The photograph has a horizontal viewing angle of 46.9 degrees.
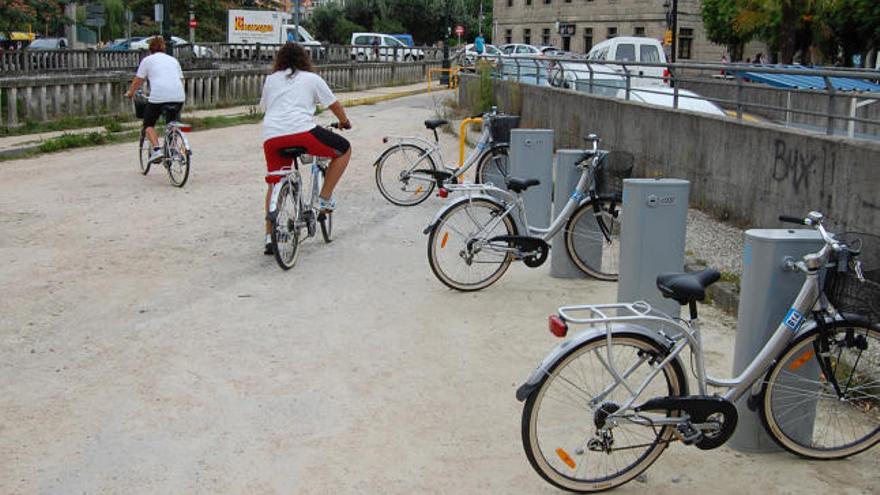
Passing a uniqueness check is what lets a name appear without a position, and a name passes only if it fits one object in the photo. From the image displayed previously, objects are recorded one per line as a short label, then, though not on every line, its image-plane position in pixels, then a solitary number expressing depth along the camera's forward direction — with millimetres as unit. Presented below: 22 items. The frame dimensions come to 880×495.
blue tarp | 15820
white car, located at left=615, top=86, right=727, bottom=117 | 14469
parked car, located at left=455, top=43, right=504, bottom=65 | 28031
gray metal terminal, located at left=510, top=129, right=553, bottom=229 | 8836
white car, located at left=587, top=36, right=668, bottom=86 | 24203
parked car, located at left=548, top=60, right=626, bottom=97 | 15567
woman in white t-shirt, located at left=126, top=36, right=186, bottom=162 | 12891
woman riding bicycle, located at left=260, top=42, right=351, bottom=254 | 8555
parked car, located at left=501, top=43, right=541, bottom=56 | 43862
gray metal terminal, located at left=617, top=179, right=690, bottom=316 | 6062
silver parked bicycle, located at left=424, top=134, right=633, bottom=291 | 7387
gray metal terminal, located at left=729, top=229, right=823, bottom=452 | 4477
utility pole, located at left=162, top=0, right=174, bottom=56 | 22203
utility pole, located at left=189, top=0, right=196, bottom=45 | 56516
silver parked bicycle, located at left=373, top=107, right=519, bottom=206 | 10906
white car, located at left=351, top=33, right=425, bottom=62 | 47062
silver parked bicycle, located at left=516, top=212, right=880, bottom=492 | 4102
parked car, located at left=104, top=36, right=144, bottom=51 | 51741
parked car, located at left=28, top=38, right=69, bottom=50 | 51062
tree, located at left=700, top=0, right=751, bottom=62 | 46812
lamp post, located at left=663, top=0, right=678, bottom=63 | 41344
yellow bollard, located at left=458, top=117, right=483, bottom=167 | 11508
